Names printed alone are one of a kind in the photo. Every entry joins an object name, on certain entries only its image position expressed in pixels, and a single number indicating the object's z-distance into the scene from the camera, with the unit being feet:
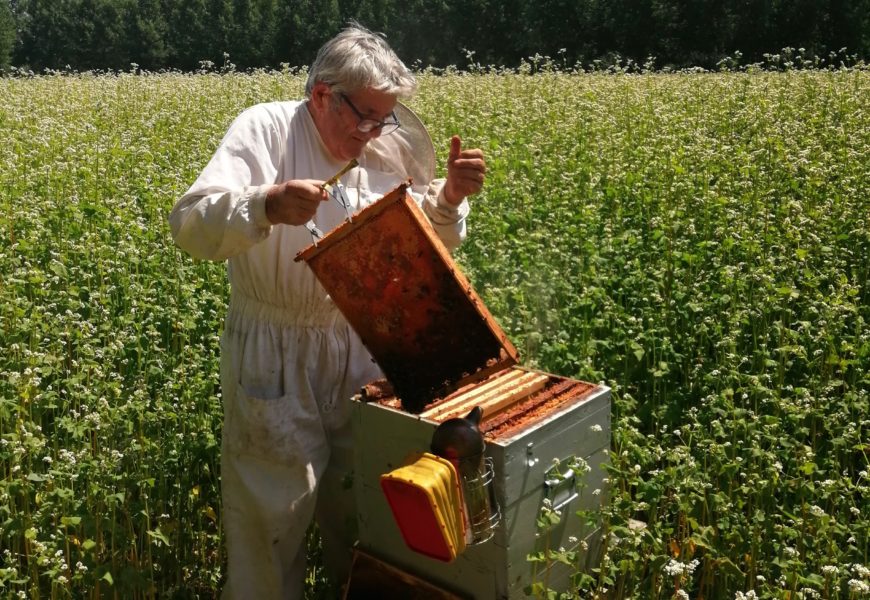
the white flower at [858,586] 7.68
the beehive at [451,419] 8.34
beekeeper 9.27
